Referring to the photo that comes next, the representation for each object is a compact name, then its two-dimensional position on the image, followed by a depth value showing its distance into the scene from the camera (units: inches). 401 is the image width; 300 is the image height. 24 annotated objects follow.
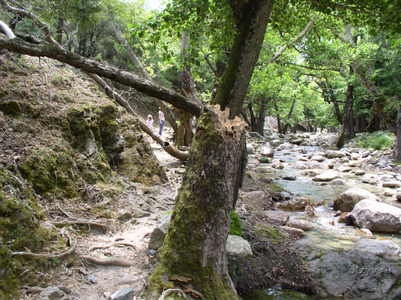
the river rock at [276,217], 281.3
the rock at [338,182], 481.4
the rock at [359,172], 550.1
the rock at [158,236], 173.6
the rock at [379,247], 202.2
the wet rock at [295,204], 343.3
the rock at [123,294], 124.2
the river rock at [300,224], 273.7
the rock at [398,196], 379.2
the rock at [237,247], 171.5
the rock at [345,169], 586.6
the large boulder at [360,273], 178.9
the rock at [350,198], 337.1
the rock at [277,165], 630.5
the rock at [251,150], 784.1
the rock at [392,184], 444.8
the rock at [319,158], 722.2
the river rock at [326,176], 503.5
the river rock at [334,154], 748.6
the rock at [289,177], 518.2
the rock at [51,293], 116.3
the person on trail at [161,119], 682.6
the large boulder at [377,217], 274.4
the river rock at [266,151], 772.8
